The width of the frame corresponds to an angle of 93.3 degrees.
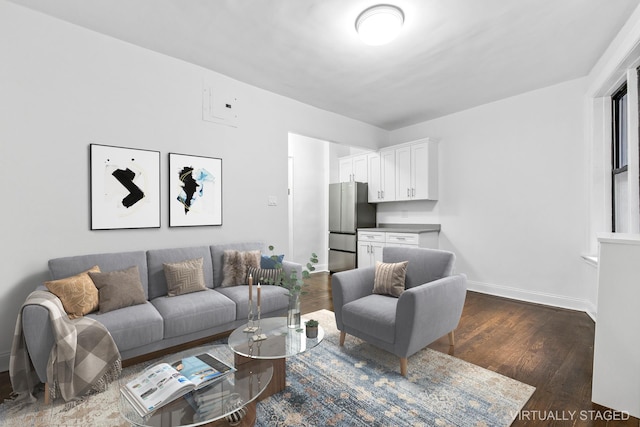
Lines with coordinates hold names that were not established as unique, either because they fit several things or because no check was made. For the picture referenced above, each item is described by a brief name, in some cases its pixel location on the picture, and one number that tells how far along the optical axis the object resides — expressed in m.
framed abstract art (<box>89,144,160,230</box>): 2.77
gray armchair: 2.16
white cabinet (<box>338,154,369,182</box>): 5.87
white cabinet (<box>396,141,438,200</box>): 4.89
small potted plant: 2.05
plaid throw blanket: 1.88
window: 3.14
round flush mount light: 2.36
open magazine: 1.39
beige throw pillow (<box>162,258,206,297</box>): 2.82
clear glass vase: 2.19
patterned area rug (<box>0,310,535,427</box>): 1.75
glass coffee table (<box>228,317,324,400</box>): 1.82
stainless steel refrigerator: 5.64
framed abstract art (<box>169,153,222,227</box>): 3.23
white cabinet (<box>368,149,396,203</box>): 5.41
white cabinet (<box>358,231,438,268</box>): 4.70
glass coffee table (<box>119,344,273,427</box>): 1.31
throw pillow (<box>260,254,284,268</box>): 3.28
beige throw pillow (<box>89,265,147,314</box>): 2.37
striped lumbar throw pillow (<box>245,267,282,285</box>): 3.15
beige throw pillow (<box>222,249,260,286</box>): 3.21
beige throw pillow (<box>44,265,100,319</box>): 2.21
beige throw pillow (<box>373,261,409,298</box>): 2.77
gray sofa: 1.89
